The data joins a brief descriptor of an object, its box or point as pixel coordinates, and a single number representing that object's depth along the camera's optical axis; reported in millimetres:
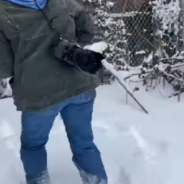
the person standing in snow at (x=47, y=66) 1473
